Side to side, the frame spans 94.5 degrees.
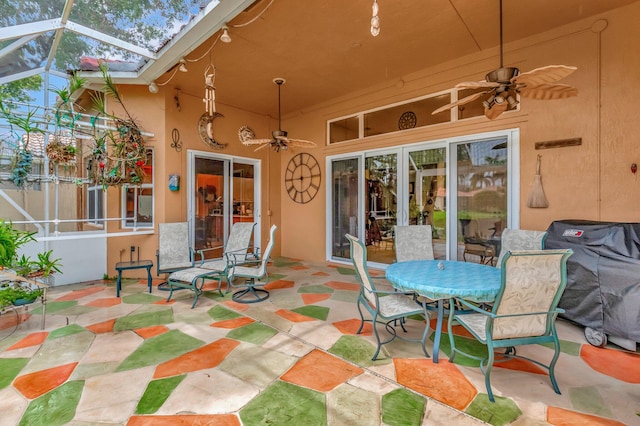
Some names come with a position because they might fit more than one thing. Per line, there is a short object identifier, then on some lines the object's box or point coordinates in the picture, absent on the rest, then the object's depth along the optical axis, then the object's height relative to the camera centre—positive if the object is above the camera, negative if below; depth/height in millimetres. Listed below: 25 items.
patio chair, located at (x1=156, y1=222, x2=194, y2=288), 4922 -617
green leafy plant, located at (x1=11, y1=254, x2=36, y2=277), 3342 -645
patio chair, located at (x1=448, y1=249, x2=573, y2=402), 1901 -612
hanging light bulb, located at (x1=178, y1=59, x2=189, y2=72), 4324 +2146
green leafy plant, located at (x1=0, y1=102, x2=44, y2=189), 3682 +767
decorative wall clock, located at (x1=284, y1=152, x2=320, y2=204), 6836 +803
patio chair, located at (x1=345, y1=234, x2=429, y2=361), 2539 -858
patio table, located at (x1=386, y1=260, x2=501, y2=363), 2289 -592
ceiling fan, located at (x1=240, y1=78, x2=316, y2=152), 4691 +1151
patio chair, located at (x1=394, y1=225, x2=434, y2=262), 3947 -431
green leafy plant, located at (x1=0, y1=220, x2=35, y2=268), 3047 -351
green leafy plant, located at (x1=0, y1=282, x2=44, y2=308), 3107 -896
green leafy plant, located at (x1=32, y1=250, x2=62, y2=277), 3518 -645
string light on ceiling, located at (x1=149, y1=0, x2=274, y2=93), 3572 +2293
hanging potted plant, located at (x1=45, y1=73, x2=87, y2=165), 3889 +1166
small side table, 4449 -837
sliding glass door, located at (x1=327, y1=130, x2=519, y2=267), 4492 +281
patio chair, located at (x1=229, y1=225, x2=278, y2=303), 4133 -922
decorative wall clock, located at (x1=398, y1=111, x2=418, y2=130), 5328 +1657
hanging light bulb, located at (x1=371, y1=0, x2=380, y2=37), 2135 +1350
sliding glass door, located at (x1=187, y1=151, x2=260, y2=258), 6020 +340
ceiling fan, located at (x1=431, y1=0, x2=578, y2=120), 2549 +1187
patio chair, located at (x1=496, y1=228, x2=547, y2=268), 3078 -314
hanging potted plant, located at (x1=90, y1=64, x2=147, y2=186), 4430 +832
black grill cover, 2605 -632
